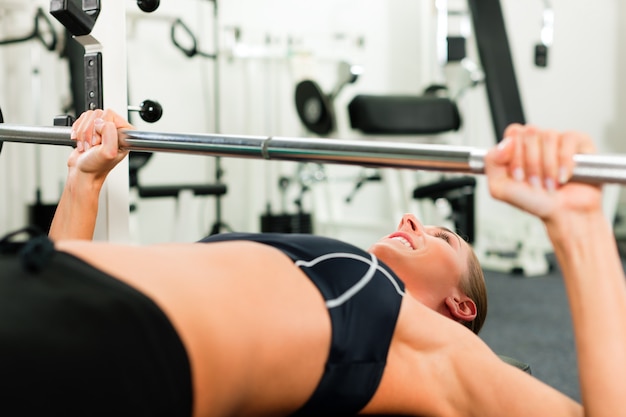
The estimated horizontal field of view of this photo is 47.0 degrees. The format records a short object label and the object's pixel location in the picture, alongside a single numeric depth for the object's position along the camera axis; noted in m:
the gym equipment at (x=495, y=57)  4.23
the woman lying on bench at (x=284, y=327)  0.84
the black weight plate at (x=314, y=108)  4.22
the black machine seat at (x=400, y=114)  4.13
